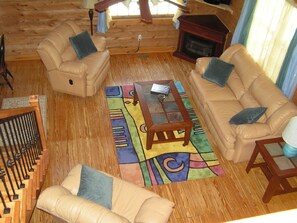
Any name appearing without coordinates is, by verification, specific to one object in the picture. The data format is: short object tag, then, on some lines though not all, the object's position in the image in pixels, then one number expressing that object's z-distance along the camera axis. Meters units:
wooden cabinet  6.42
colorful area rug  4.56
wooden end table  3.99
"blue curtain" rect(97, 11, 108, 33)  6.32
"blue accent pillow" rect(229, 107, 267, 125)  4.52
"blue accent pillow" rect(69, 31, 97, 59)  5.76
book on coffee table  5.22
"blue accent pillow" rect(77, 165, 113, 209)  3.39
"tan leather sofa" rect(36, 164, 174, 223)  2.89
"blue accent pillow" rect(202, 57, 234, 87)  5.48
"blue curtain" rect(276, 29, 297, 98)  4.48
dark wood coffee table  4.69
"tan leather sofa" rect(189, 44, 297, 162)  4.45
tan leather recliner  5.39
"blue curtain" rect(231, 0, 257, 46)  5.45
